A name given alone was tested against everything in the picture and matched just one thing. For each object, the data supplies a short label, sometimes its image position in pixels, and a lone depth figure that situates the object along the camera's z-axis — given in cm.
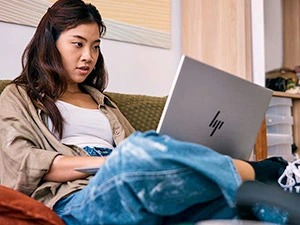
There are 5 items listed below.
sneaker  98
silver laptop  94
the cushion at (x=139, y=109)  169
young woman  74
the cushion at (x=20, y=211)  87
